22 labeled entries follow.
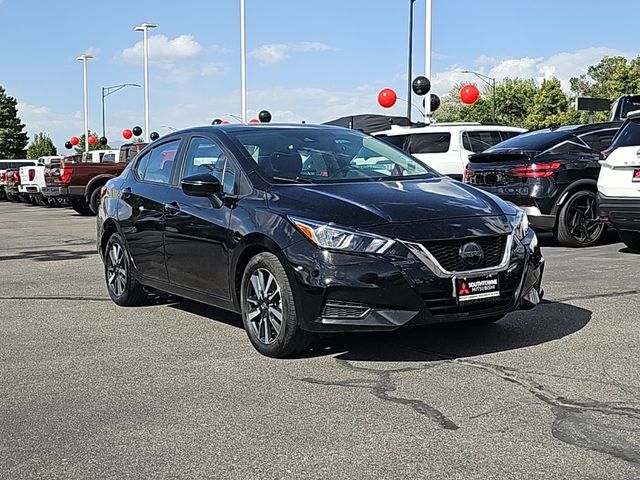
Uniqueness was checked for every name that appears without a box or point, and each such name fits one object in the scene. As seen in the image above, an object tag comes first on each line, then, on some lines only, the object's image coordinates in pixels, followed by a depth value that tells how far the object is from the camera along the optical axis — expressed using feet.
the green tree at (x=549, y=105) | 269.23
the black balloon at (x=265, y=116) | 83.35
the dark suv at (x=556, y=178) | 38.29
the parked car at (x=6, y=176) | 108.28
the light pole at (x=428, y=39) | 83.51
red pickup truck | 71.82
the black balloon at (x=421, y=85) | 72.08
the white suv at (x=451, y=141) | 52.47
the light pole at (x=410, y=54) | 134.37
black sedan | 18.11
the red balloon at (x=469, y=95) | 84.23
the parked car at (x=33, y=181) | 92.17
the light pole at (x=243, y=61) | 124.57
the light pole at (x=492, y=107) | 262.47
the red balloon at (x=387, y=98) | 87.45
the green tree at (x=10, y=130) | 294.05
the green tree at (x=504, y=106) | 277.64
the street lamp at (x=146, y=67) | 163.12
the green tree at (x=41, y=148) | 298.76
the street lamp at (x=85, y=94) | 211.14
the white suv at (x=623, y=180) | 32.89
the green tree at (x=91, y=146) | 211.16
